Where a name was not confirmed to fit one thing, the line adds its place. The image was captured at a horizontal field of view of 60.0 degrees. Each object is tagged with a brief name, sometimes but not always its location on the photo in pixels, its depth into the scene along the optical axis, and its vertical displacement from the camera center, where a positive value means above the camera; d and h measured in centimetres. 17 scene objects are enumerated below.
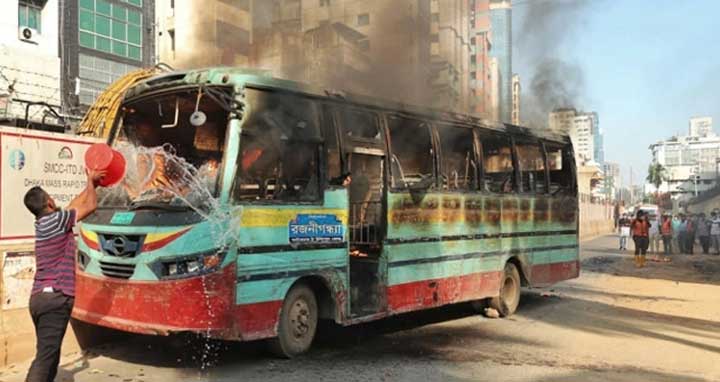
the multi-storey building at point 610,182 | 7378 +262
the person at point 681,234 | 2531 -131
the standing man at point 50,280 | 423 -51
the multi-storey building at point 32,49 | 2037 +540
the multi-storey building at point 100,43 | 2227 +614
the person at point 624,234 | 2666 -136
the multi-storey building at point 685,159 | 8692 +788
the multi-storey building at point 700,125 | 15002 +1883
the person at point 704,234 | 2542 -133
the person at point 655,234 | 2519 -129
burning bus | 517 -9
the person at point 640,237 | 1866 -104
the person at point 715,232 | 2461 -119
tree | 8732 +395
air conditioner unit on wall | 2111 +590
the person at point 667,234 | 2473 -127
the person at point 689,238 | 2506 -145
